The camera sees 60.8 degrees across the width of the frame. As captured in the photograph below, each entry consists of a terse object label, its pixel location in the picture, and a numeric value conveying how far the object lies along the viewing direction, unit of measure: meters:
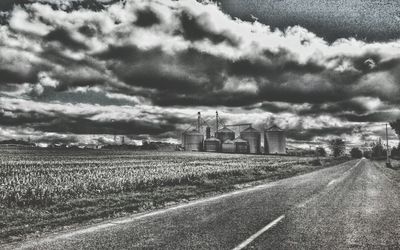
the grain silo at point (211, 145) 124.12
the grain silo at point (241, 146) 124.88
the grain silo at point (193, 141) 126.19
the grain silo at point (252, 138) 132.18
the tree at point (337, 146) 176.93
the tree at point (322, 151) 188.82
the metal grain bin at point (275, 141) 137.38
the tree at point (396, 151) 110.88
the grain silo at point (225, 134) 132.88
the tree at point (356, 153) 181.50
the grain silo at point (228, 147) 123.69
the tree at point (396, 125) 85.62
